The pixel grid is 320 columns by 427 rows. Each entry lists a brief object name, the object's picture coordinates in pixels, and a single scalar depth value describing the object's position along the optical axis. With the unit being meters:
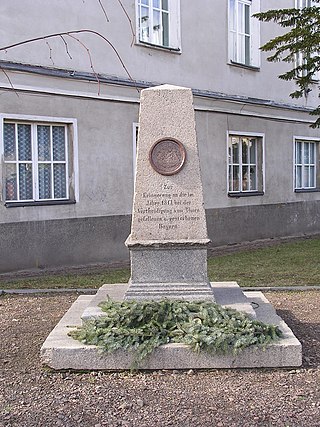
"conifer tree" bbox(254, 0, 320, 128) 11.83
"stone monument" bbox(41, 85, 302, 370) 5.91
